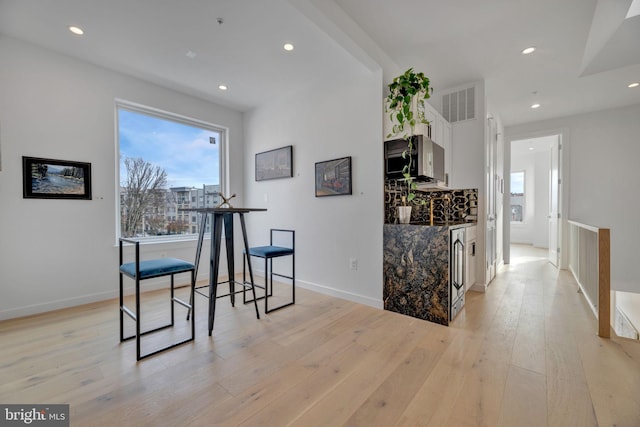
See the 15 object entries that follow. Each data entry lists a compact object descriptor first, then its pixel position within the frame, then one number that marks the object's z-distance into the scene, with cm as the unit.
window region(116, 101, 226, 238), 340
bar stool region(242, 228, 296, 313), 274
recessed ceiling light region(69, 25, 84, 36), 242
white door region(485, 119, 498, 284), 372
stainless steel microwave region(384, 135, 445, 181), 262
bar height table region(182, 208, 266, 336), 228
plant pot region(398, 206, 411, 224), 285
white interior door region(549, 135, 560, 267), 502
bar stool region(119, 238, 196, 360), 189
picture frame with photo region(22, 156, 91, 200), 266
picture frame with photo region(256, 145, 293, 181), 378
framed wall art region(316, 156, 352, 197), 312
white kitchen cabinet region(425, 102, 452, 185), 306
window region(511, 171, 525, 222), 829
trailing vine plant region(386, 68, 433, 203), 254
